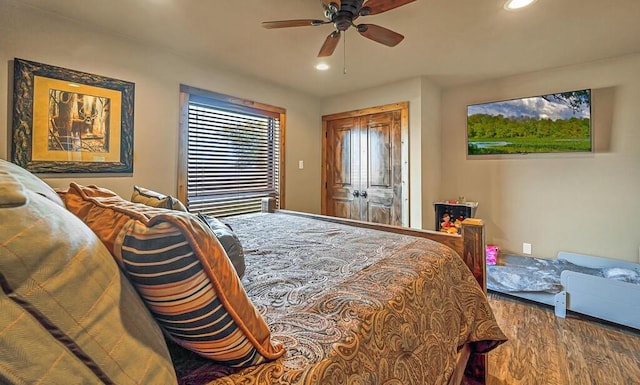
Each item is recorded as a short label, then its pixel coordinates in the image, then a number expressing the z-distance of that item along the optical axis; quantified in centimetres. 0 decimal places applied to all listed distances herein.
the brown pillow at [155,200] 118
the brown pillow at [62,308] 36
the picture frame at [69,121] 210
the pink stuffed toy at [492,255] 328
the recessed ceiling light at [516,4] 201
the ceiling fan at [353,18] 176
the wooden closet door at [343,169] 432
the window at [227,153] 308
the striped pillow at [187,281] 52
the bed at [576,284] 225
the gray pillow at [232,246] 101
